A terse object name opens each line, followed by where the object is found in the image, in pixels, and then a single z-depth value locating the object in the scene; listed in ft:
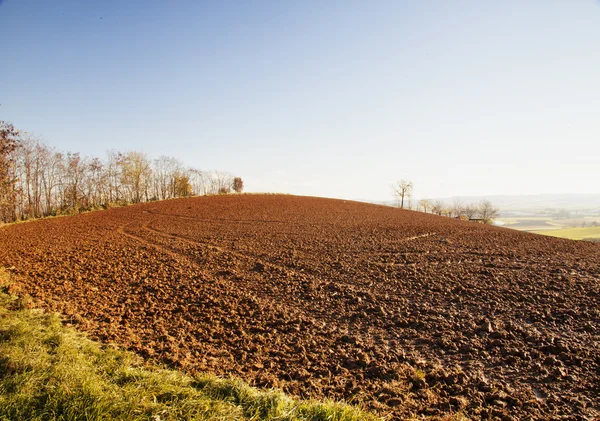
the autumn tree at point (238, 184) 153.99
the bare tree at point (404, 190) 170.91
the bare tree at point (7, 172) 54.08
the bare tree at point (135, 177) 109.07
